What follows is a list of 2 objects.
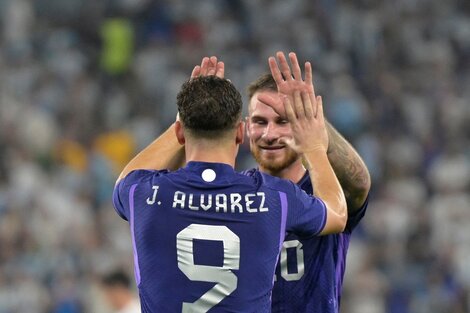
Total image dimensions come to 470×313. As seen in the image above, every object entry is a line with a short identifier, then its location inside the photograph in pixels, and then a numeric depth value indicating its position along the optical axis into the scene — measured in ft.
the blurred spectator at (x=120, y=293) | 58.90
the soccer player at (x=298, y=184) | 37.37
